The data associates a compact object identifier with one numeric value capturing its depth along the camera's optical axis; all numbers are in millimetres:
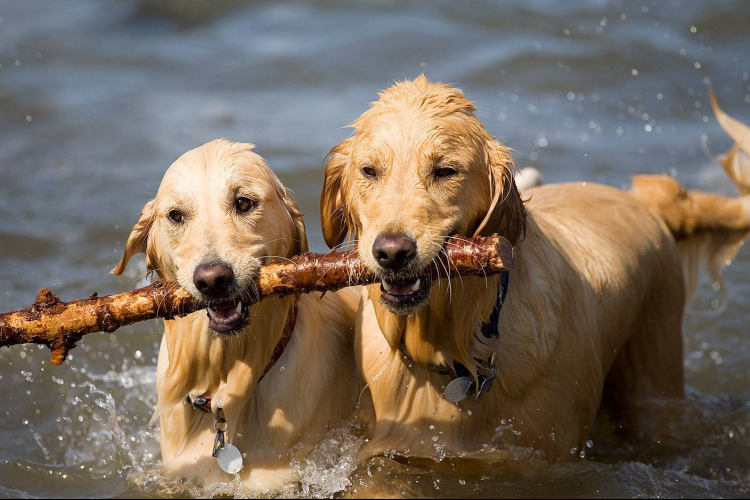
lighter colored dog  8859
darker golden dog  8531
